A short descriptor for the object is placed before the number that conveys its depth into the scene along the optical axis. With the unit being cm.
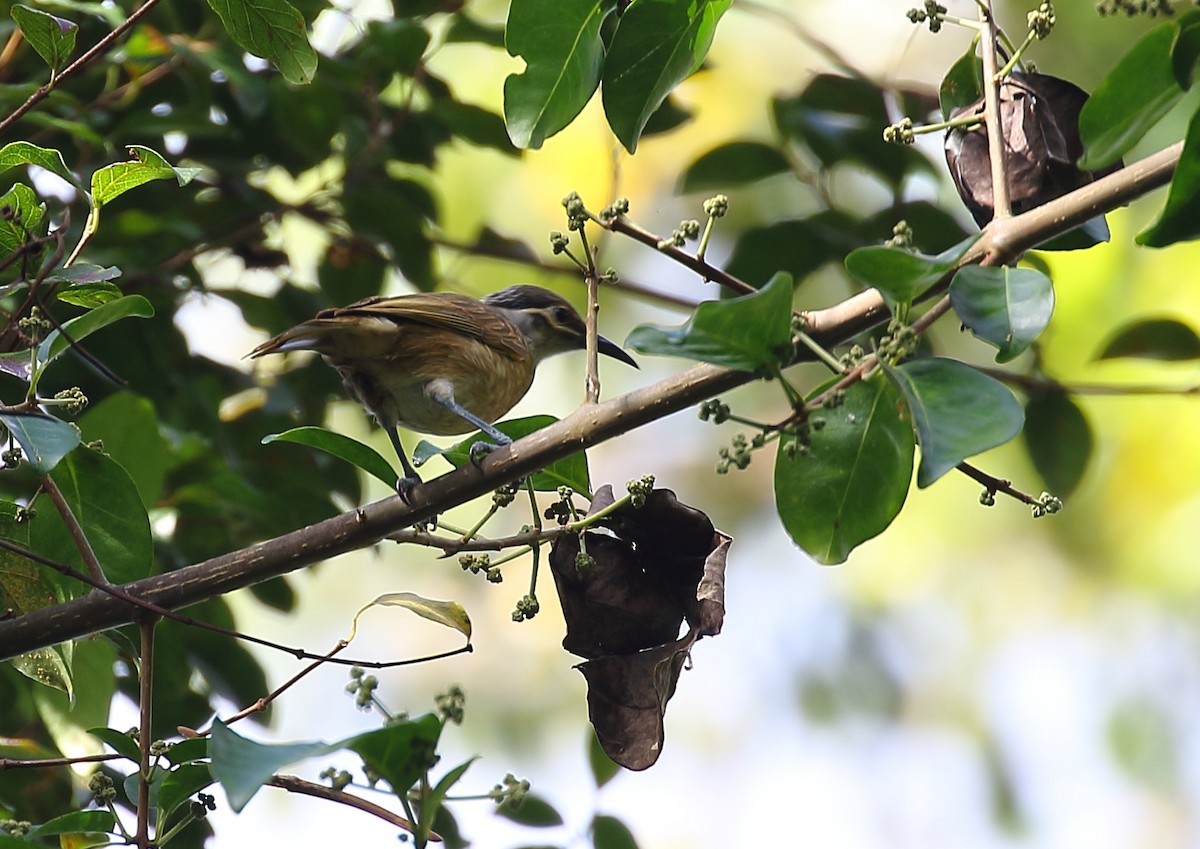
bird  748
